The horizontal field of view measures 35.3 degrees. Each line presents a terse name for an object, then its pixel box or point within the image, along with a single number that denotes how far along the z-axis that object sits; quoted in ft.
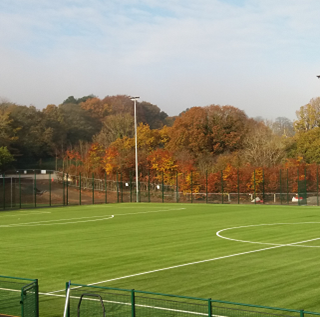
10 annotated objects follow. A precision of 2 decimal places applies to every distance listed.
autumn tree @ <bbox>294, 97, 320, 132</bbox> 262.06
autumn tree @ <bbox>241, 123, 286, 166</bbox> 216.74
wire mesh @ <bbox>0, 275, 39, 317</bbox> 29.91
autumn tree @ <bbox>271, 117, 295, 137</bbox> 284.00
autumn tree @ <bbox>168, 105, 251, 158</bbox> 254.47
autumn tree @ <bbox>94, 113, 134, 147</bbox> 313.53
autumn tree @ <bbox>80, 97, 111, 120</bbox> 402.72
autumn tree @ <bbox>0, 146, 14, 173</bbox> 253.94
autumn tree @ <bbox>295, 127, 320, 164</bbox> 223.30
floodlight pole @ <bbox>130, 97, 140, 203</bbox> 172.70
